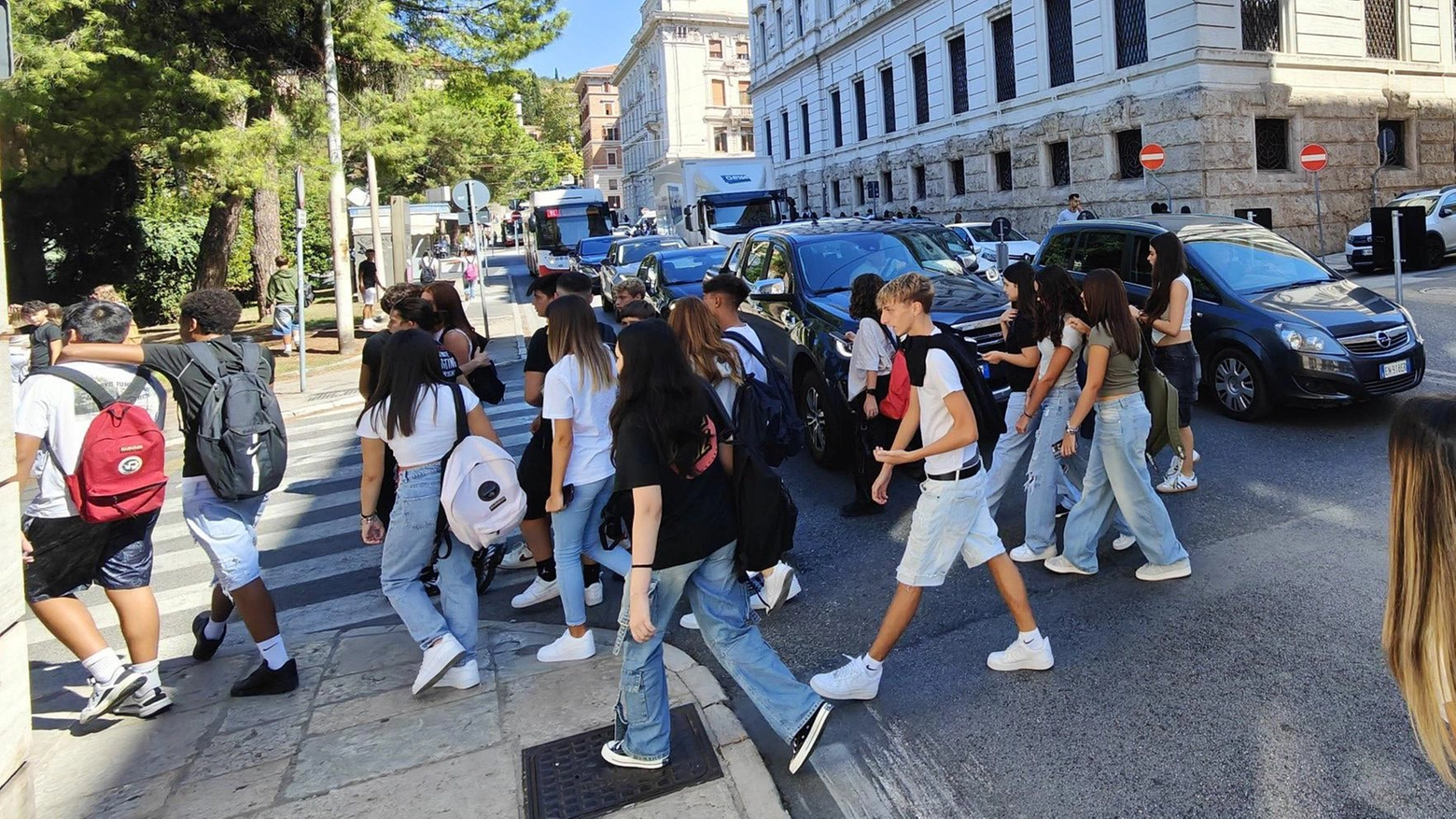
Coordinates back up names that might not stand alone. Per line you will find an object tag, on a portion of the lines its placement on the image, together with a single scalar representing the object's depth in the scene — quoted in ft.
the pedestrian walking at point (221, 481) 14.37
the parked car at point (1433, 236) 59.77
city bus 128.57
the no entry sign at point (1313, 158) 55.47
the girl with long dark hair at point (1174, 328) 21.52
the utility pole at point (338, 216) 57.36
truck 85.46
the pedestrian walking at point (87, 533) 13.50
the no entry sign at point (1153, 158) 60.23
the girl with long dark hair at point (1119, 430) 16.47
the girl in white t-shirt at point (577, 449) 14.94
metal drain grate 11.57
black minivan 26.04
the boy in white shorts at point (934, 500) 13.08
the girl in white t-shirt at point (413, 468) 14.16
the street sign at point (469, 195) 61.21
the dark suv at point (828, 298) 25.25
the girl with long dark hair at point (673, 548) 10.75
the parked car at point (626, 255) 77.77
